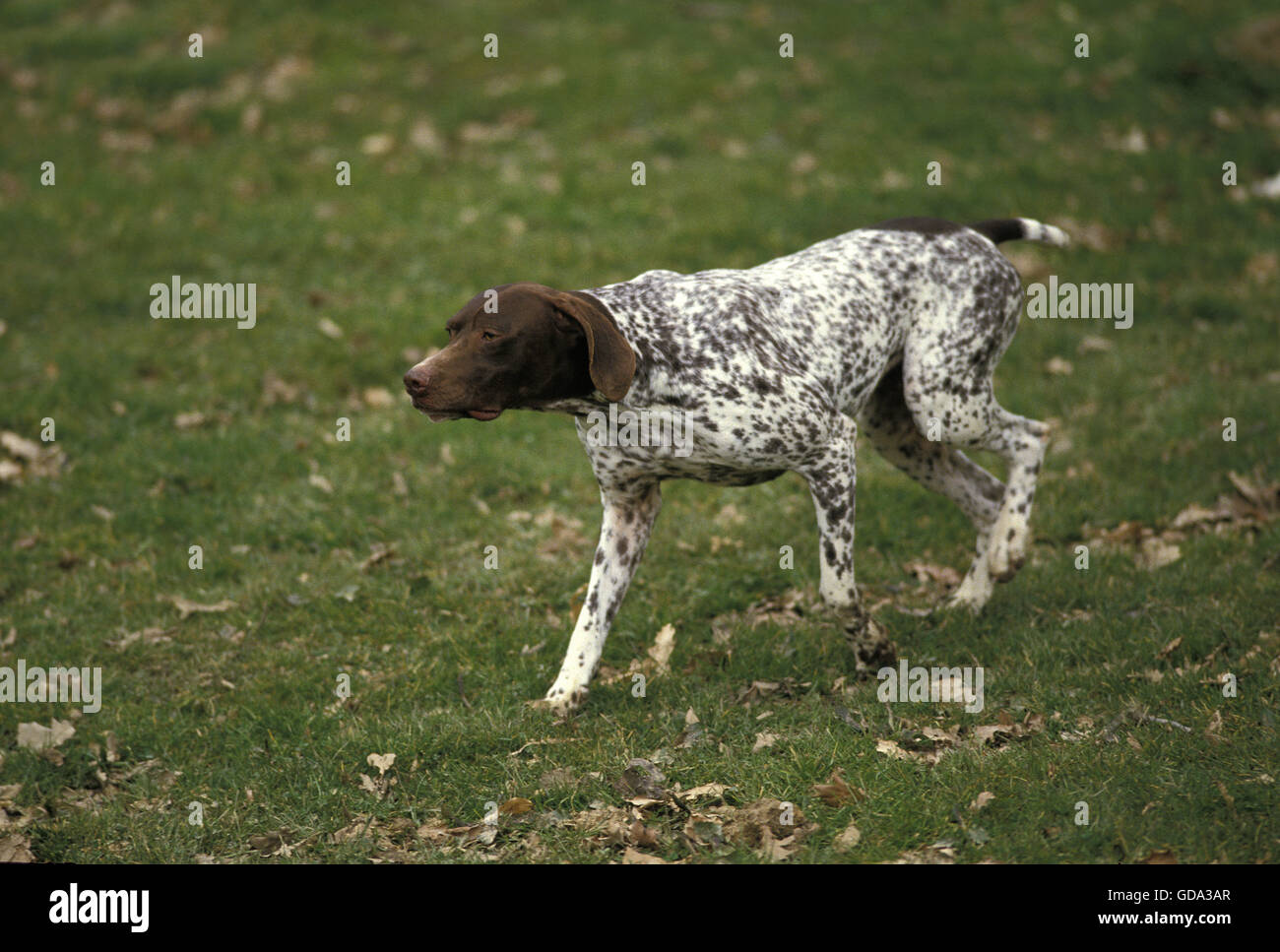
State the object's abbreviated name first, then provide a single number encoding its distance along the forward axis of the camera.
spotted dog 4.74
